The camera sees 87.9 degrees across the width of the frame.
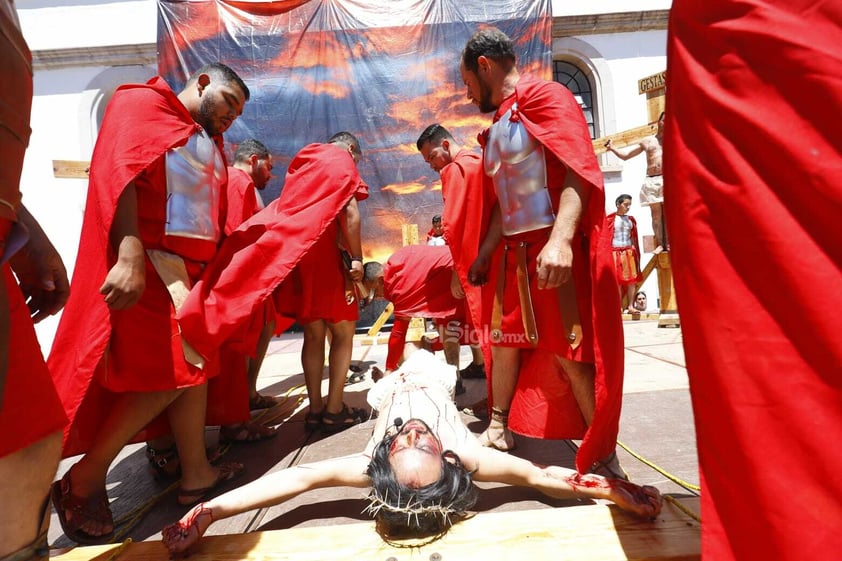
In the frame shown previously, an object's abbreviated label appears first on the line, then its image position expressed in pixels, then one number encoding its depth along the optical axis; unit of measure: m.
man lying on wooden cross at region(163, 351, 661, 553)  1.37
